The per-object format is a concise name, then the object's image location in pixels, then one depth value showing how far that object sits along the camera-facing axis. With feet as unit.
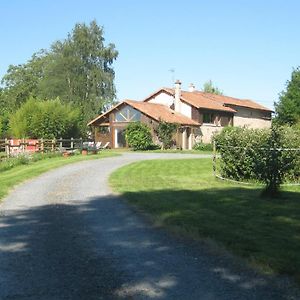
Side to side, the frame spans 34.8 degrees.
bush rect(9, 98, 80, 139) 141.79
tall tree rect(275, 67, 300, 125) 211.00
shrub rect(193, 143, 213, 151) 162.23
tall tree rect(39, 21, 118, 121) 206.80
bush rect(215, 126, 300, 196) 47.32
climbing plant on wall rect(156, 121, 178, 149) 155.74
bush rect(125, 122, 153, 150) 150.82
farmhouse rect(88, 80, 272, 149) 164.34
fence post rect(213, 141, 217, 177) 64.17
